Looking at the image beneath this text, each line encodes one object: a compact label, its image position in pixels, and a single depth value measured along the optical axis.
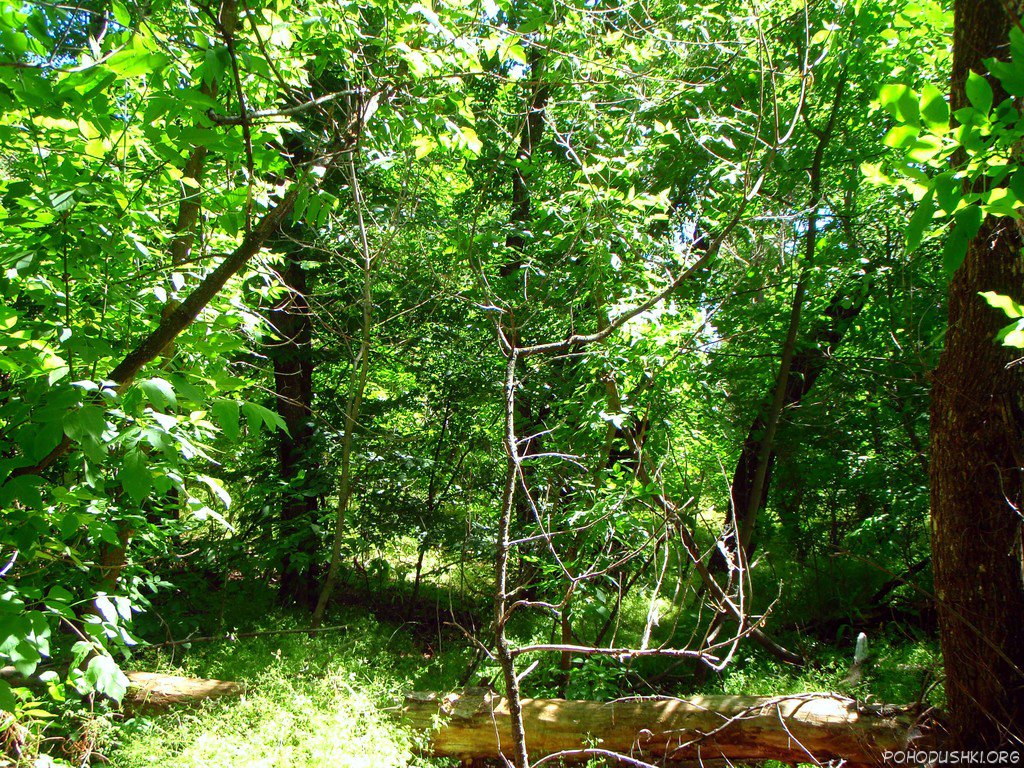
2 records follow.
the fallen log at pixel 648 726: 3.47
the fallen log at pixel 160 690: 3.85
